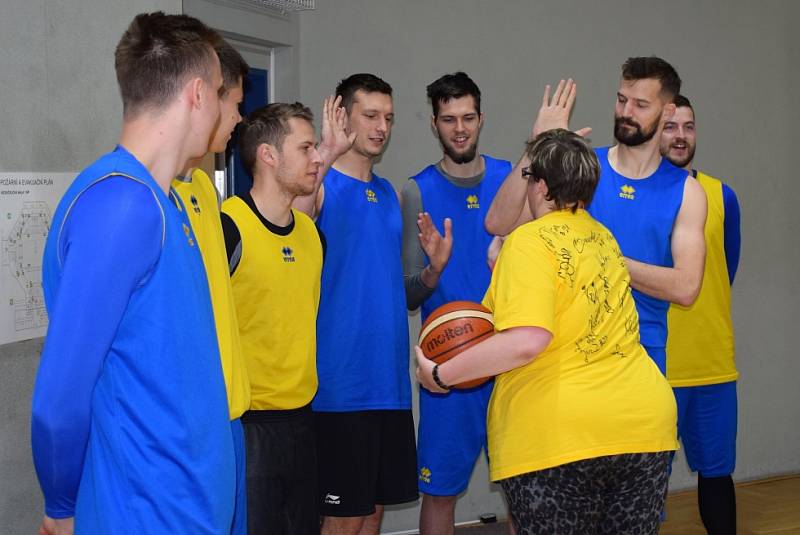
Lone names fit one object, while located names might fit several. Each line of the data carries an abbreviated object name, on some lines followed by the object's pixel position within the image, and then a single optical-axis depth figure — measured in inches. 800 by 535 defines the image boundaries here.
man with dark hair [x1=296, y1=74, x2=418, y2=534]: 124.8
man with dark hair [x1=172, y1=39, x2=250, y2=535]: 76.1
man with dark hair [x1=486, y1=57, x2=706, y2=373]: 126.7
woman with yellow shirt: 89.5
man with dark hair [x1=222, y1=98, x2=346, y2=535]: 100.7
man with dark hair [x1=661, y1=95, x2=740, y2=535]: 149.6
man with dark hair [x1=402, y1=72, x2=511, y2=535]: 138.9
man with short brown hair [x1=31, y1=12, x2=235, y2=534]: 57.9
